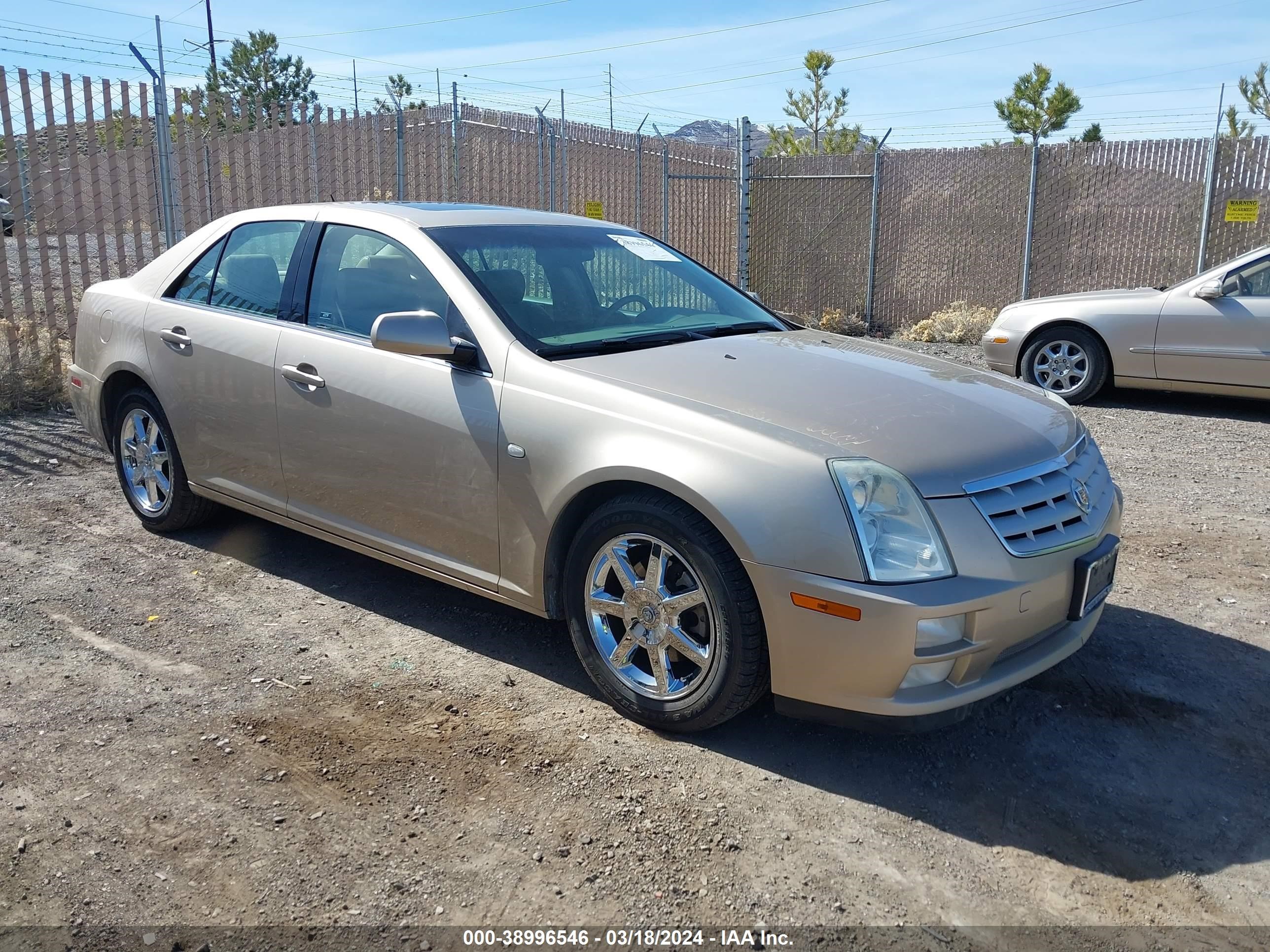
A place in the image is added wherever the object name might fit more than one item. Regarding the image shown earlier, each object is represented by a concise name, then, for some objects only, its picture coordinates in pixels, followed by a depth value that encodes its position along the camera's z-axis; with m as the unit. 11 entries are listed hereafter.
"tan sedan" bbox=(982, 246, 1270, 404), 8.65
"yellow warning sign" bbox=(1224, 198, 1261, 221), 12.79
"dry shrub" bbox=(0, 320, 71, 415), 8.70
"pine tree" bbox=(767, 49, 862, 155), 37.12
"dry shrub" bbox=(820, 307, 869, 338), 15.55
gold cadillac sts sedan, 3.12
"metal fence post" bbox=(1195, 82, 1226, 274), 13.30
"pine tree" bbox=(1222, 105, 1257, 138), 25.21
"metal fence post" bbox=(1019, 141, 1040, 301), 14.38
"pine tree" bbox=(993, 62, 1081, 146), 32.62
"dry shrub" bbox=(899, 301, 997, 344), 14.25
